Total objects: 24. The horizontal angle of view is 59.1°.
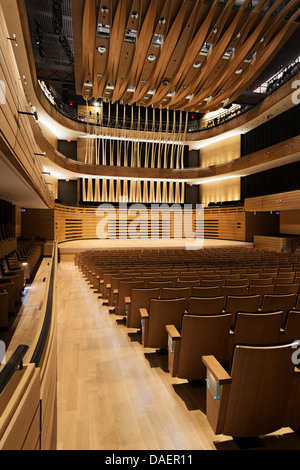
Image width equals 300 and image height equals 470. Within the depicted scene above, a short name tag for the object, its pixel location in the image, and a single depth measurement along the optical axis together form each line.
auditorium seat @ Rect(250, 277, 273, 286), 4.13
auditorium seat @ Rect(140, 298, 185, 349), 2.84
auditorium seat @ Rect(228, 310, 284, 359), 2.33
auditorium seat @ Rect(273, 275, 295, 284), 4.39
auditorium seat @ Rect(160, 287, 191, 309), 3.39
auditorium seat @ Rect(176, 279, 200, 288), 4.09
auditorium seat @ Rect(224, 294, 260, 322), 3.04
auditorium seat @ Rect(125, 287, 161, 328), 3.44
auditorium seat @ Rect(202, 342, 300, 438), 1.58
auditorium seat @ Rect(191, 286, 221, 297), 3.53
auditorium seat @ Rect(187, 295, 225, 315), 2.84
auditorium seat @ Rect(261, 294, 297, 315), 3.02
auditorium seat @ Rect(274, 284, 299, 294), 3.76
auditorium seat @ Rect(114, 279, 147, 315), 4.06
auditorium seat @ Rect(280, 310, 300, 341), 2.44
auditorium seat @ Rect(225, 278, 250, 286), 4.11
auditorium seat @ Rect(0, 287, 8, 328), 3.73
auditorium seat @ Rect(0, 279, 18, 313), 4.28
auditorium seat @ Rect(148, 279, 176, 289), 3.94
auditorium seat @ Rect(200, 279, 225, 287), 4.12
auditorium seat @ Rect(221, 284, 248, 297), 3.62
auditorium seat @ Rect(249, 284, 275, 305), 3.76
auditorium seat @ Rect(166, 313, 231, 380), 2.23
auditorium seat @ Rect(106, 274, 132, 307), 4.43
